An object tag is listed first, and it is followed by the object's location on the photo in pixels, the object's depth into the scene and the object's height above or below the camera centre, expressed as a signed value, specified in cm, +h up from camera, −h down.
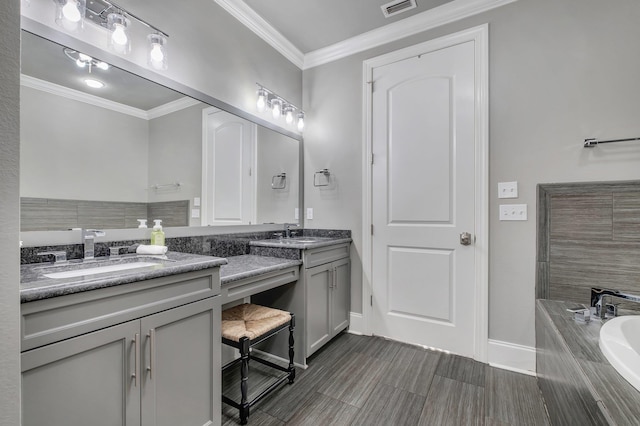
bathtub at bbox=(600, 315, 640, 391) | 101 -54
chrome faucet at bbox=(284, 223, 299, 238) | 284 -18
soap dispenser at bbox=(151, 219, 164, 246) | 170 -15
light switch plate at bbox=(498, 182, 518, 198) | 209 +17
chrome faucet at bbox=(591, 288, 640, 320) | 153 -48
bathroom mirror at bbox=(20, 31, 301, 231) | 134 +34
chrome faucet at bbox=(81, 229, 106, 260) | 144 -16
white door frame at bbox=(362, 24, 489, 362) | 218 +23
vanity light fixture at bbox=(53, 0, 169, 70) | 136 +96
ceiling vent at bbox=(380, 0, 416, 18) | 225 +163
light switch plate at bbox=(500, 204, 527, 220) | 207 +1
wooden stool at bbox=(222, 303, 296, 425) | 156 -68
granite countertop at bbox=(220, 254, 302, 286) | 163 -35
